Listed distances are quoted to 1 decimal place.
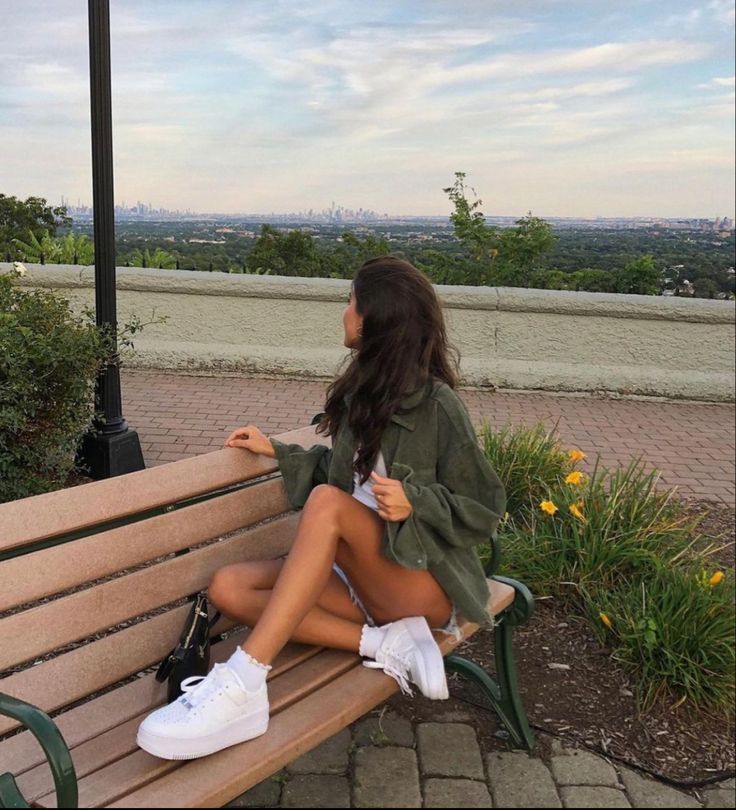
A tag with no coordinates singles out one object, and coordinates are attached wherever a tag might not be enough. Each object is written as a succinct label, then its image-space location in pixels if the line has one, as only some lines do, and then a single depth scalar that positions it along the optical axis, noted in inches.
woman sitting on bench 89.3
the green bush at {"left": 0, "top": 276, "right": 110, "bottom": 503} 167.8
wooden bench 73.0
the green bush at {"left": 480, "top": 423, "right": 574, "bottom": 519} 167.5
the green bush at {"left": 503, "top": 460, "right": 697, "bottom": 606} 140.6
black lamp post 187.5
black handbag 85.4
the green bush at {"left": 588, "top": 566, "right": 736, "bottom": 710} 117.1
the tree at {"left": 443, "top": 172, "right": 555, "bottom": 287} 376.5
